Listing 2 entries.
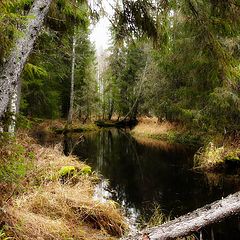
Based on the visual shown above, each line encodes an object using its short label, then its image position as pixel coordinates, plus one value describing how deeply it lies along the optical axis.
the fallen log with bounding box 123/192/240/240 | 4.09
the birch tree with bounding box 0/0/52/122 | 3.88
